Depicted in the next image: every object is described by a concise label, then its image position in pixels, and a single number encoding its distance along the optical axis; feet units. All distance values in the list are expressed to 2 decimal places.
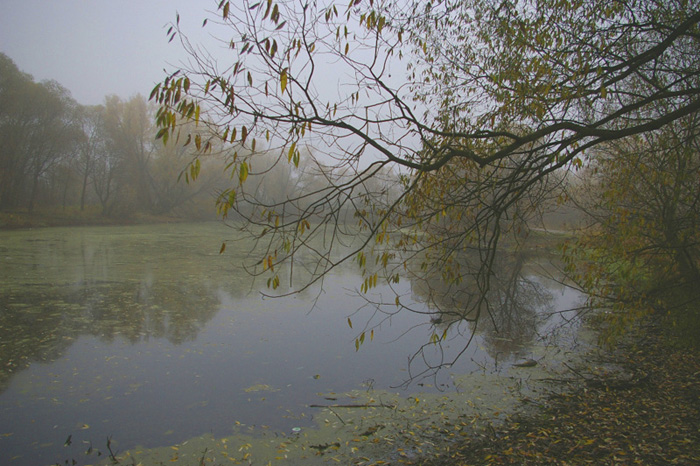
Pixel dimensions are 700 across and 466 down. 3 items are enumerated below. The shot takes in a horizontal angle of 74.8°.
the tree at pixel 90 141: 90.27
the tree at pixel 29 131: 74.09
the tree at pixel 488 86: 8.02
